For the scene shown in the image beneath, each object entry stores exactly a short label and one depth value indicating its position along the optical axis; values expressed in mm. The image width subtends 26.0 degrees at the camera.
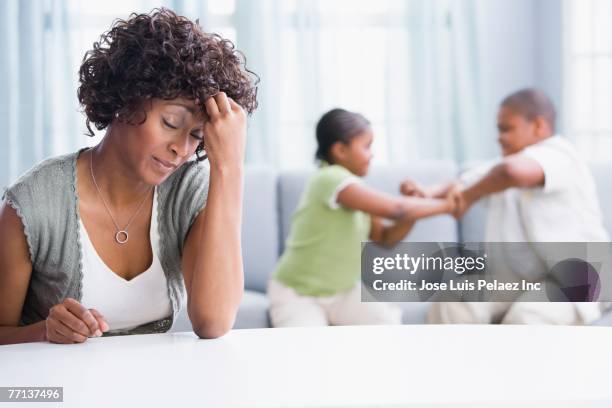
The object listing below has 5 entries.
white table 1551
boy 2728
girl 2969
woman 1936
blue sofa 3725
